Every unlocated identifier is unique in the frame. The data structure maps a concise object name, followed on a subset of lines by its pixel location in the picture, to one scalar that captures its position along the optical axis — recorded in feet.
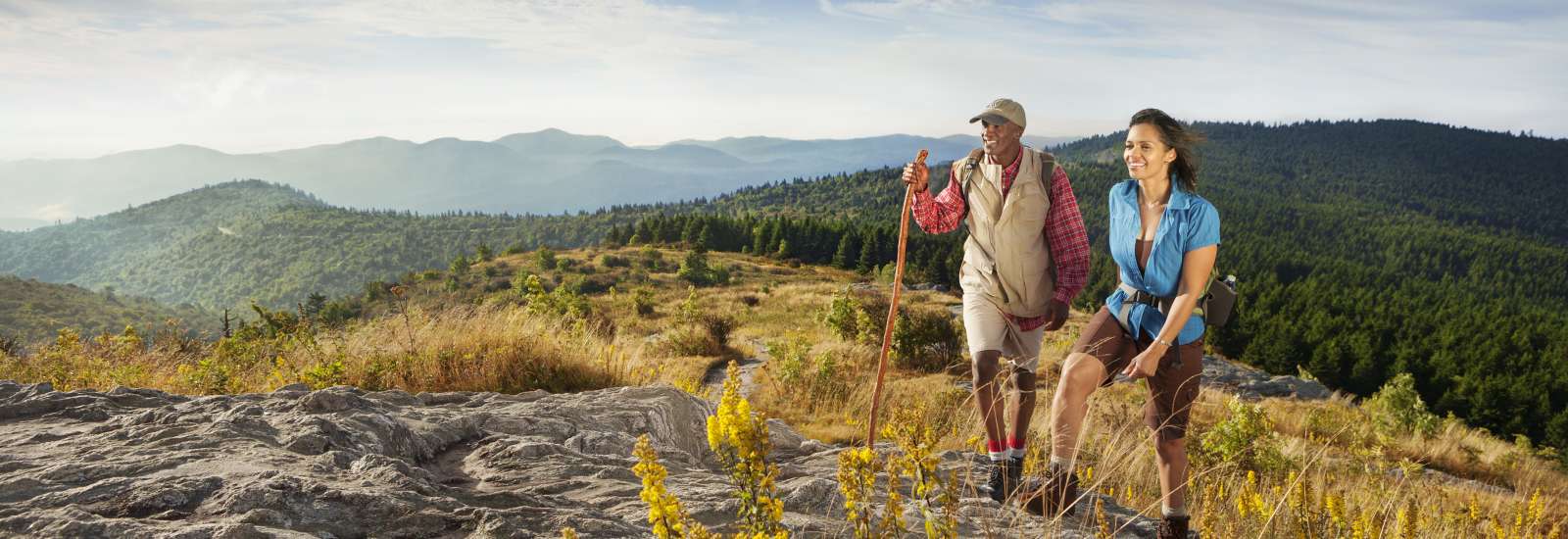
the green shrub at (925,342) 46.75
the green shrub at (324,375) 17.54
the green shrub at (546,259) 234.58
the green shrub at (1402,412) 60.18
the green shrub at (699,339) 51.13
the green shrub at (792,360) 30.58
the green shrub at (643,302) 107.34
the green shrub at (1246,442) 20.45
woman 10.48
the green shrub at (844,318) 57.88
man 12.62
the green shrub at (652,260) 231.09
